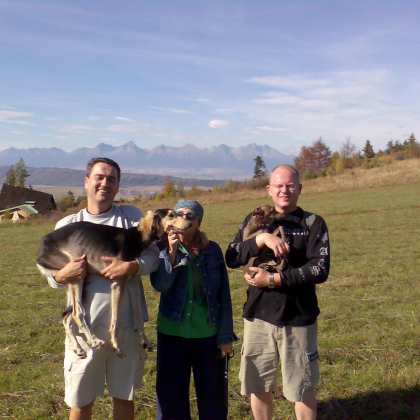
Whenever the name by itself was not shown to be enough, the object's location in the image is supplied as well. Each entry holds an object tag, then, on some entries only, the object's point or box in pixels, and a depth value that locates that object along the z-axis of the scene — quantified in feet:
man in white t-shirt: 11.47
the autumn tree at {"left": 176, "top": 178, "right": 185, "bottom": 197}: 296.51
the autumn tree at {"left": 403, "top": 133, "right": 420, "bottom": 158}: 201.98
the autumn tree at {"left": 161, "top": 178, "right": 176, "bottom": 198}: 232.73
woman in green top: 12.56
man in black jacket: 12.42
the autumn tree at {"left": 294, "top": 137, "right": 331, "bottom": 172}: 316.40
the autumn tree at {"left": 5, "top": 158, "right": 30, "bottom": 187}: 336.90
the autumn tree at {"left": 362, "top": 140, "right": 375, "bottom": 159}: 267.39
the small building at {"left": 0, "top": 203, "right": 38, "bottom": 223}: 178.60
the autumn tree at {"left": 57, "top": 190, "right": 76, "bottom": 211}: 230.07
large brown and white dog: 11.41
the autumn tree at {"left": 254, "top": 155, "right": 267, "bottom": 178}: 277.03
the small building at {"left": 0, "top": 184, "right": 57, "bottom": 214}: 227.40
